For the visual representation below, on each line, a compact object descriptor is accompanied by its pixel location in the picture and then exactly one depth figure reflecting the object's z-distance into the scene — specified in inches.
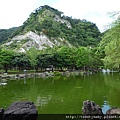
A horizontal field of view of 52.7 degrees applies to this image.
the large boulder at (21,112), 205.9
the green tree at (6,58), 1222.7
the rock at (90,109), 235.1
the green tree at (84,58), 1502.4
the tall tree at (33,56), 1330.2
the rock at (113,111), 222.7
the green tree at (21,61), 1309.6
